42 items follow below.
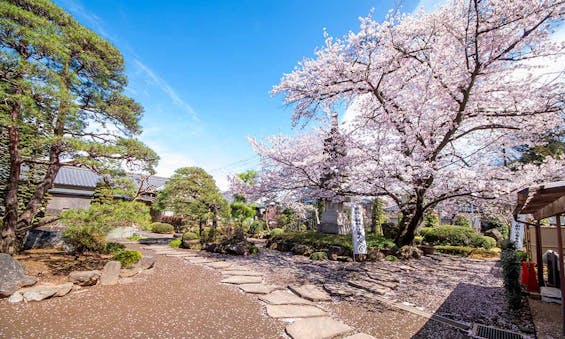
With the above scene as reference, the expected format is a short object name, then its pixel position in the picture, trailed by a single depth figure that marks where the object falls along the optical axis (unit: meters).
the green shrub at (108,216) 5.27
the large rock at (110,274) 5.54
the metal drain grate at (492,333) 3.68
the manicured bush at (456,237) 14.41
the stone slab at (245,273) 6.97
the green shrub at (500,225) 16.41
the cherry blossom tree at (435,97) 6.42
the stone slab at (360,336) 3.52
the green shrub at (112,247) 8.82
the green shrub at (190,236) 13.84
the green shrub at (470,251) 12.53
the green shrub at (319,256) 9.66
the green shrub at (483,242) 14.19
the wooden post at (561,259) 3.81
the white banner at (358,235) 8.72
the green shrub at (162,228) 20.54
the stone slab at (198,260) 8.59
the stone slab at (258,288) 5.43
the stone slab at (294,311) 4.22
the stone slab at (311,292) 5.10
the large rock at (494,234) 16.13
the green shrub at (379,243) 10.60
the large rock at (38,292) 4.37
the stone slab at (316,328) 3.51
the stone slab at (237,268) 7.64
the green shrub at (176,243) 12.79
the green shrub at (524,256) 9.01
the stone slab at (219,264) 7.99
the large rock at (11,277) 4.45
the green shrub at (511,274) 4.57
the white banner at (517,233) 10.30
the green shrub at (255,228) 21.19
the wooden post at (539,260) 5.80
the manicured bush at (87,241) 7.97
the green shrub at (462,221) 18.54
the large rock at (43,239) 8.47
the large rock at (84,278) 5.20
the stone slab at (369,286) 5.79
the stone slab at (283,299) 4.82
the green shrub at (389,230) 15.00
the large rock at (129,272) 6.09
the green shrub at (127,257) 6.72
